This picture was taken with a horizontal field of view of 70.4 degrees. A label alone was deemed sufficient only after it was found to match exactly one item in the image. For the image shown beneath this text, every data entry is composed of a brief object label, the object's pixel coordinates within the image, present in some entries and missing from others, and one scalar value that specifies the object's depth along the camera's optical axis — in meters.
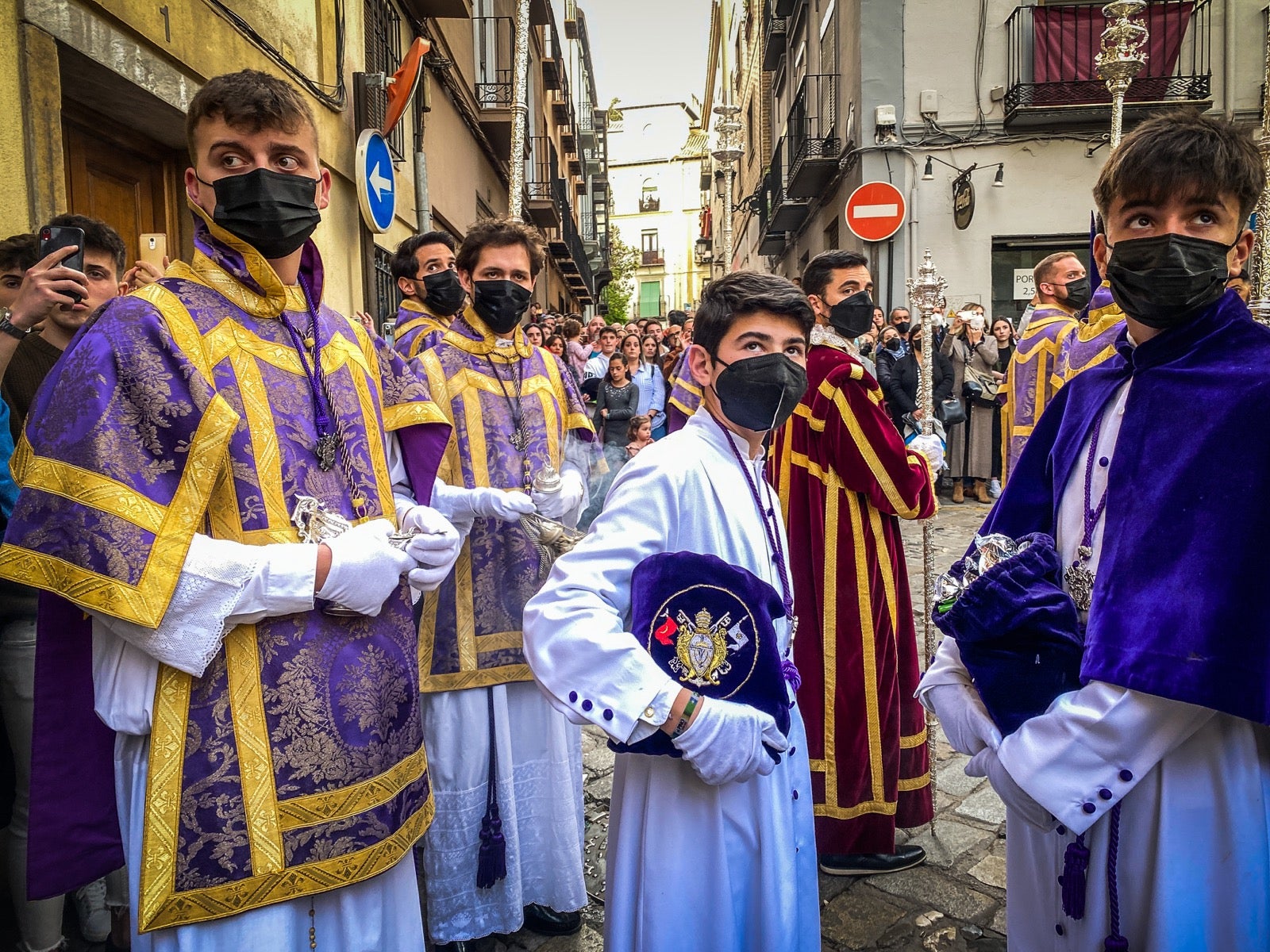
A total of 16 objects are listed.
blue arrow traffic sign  7.79
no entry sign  11.14
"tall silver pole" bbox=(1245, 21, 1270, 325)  2.70
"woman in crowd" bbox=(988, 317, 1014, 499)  11.93
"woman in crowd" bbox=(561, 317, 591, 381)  12.91
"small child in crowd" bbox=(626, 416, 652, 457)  9.29
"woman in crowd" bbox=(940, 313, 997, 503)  11.69
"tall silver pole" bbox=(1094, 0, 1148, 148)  5.41
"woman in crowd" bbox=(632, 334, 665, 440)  11.21
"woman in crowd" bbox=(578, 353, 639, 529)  10.58
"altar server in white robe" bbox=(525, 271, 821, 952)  1.77
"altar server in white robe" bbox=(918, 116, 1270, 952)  1.61
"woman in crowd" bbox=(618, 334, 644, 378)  11.36
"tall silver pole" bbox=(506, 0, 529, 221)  5.07
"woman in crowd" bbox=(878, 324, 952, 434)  10.70
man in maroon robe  3.46
